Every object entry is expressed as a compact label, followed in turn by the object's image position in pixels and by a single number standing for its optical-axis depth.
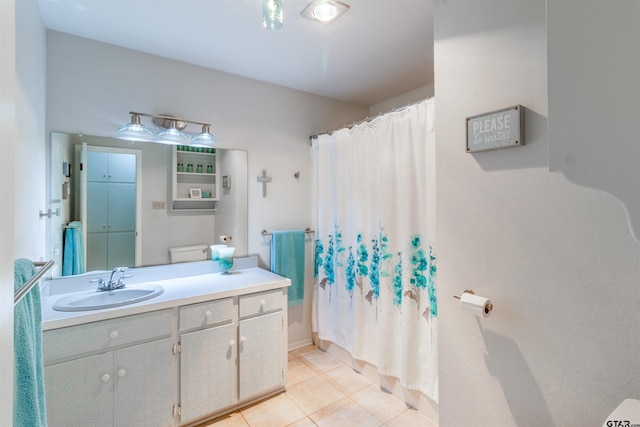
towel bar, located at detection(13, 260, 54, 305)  0.63
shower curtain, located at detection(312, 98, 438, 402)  1.87
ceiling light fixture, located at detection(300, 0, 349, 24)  1.57
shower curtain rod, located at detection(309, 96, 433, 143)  2.07
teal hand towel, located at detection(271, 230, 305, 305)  2.61
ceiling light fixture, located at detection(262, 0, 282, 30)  1.19
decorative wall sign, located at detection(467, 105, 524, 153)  1.08
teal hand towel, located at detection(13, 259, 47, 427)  0.73
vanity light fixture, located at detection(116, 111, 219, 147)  1.99
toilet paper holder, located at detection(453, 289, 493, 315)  1.13
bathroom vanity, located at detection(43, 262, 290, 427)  1.44
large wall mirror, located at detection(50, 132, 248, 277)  1.84
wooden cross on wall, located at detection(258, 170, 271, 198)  2.61
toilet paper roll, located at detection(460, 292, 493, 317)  1.13
